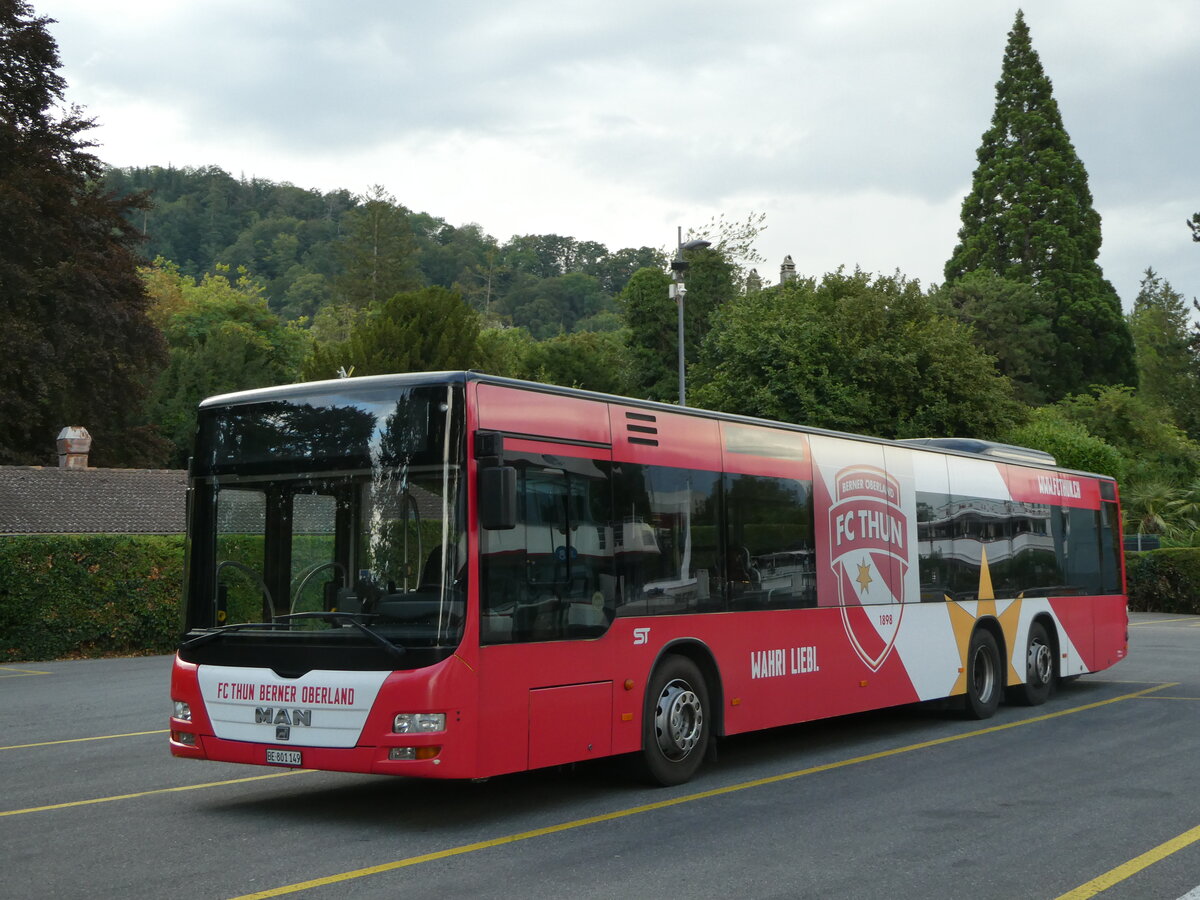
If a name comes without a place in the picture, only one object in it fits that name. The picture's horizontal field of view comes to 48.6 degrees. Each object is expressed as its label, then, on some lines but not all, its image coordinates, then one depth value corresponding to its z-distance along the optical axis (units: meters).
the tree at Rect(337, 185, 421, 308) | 99.50
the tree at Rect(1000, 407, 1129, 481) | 45.31
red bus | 8.27
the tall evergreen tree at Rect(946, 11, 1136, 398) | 74.75
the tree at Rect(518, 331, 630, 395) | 84.50
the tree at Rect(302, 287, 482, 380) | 61.44
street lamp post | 28.81
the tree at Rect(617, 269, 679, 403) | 70.31
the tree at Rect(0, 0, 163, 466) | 36.78
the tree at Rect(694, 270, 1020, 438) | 41.94
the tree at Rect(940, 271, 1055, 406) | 70.94
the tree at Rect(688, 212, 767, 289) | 70.25
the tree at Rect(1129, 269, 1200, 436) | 64.81
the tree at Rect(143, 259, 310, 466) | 70.12
